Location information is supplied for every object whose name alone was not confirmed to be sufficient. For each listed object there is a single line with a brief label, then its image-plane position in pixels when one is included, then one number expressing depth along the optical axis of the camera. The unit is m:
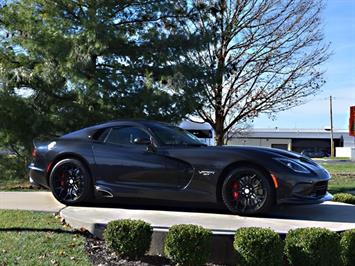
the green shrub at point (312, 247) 5.76
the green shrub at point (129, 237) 5.84
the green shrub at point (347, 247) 6.08
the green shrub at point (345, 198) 9.37
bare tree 17.69
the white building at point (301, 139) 87.06
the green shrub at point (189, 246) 5.61
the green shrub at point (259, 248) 5.54
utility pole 71.12
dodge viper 6.94
